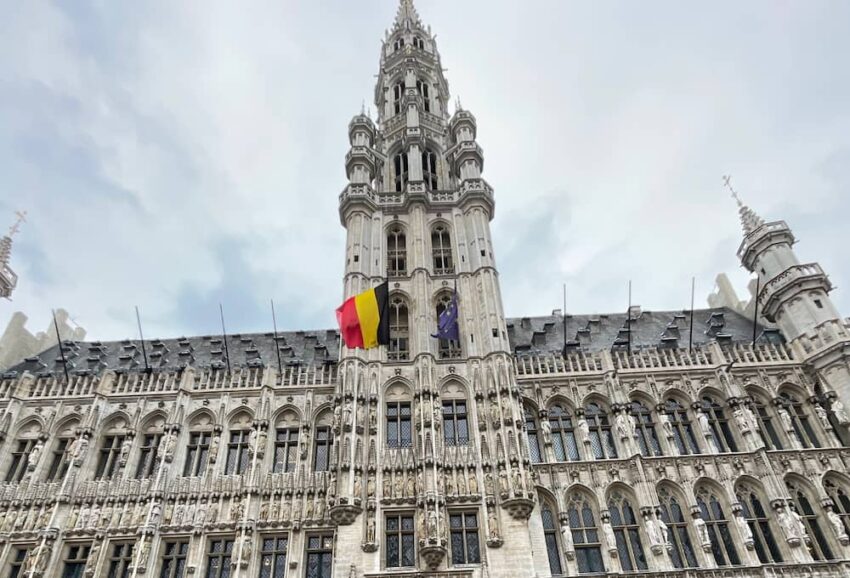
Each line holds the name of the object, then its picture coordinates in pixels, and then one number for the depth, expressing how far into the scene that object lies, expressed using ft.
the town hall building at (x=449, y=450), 84.33
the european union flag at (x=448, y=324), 102.47
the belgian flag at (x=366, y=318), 99.81
